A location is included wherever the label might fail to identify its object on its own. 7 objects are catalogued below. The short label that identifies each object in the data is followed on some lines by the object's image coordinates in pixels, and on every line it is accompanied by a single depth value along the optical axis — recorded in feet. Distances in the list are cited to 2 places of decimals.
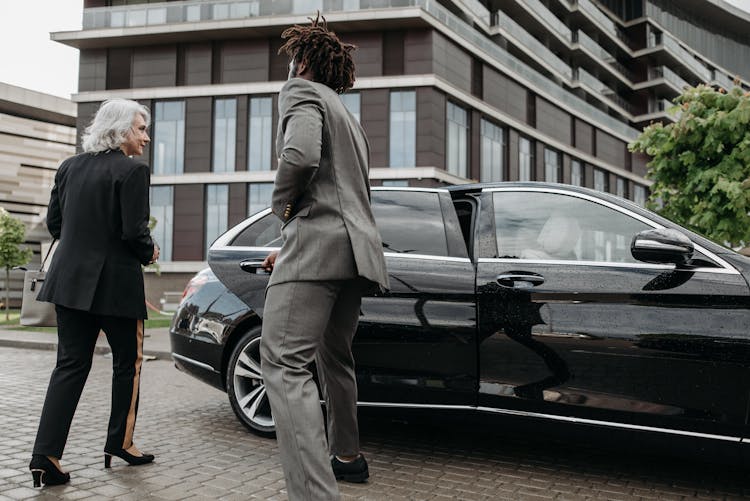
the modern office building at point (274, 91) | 96.48
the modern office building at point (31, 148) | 161.58
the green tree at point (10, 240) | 83.82
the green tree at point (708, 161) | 49.06
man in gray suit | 8.05
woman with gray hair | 11.04
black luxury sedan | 10.89
